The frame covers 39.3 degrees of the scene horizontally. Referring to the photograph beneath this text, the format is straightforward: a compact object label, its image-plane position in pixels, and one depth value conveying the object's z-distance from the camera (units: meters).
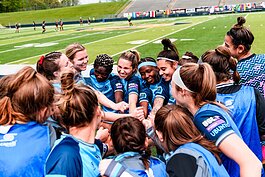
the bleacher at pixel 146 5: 76.62
